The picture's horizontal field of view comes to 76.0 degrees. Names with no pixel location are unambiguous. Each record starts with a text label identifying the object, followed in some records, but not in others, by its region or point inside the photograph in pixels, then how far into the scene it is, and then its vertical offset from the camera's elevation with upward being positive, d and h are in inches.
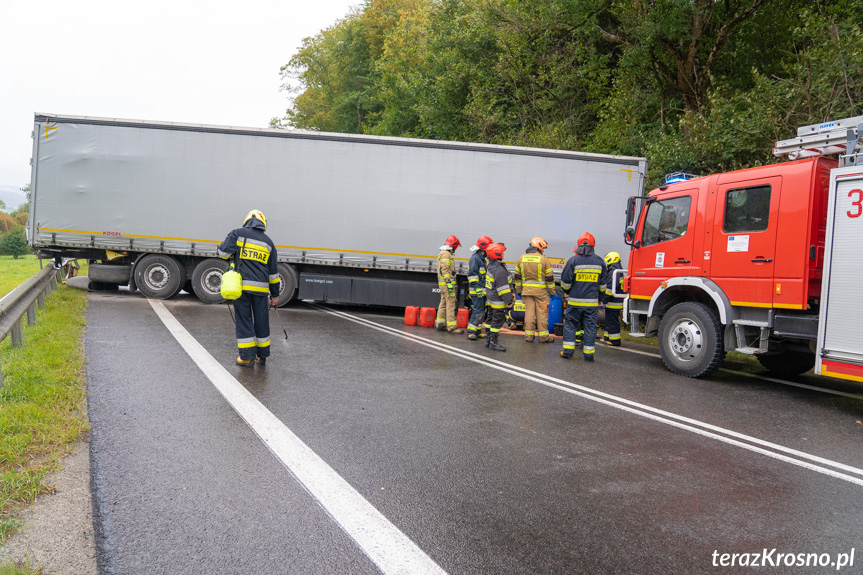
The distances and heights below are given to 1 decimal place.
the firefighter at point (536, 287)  401.4 -4.2
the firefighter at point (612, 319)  407.2 -23.9
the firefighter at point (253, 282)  255.9 -9.1
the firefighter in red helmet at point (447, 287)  422.6 -8.9
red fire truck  230.4 +16.7
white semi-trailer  499.2 +65.7
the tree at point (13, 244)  2042.3 +7.9
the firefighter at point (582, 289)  333.4 -2.6
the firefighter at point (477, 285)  388.2 -5.1
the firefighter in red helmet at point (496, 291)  357.7 -8.0
